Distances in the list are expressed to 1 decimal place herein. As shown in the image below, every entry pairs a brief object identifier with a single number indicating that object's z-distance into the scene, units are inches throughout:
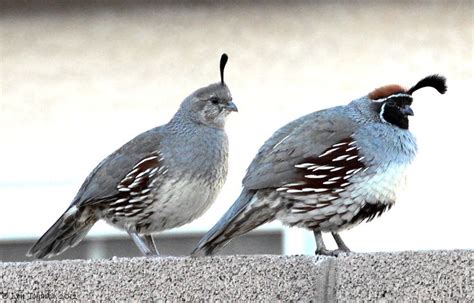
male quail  335.9
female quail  380.8
